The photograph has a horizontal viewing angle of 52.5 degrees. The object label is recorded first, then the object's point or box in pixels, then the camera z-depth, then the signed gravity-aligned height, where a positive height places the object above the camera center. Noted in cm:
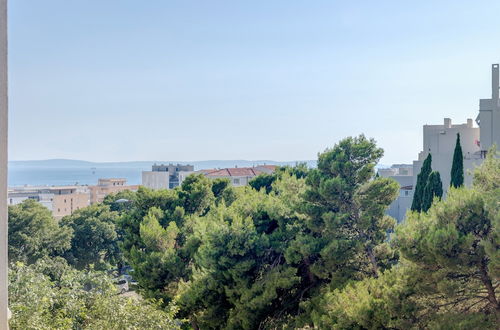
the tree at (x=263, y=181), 2109 -29
